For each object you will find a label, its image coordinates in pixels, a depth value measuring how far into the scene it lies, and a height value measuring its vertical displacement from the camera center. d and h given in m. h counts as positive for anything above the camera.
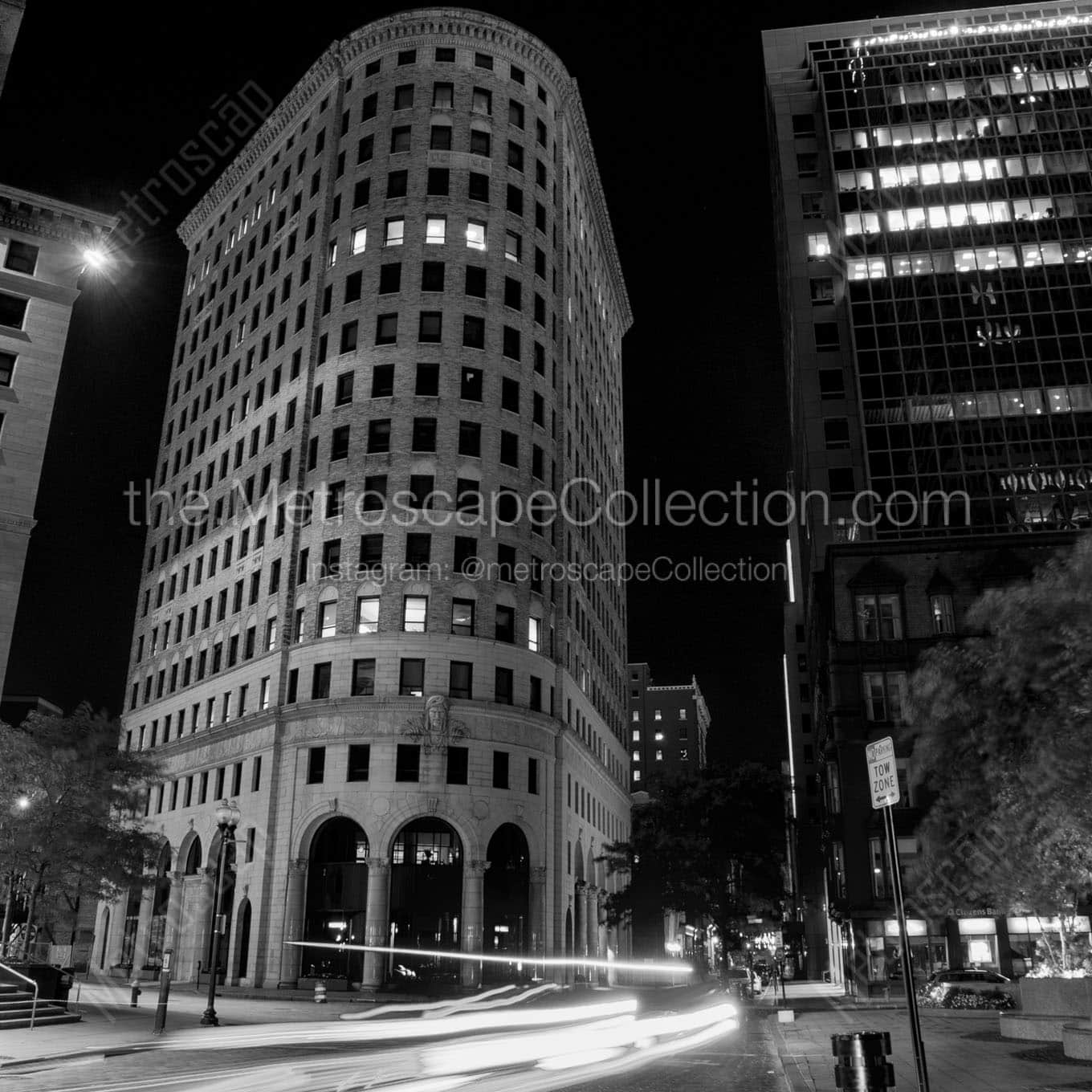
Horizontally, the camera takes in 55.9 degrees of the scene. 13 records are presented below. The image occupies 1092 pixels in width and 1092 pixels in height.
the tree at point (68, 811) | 41.62 +3.48
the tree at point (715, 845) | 65.38 +3.23
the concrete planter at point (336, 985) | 46.72 -3.76
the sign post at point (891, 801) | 10.84 +1.02
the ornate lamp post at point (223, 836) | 30.11 +1.95
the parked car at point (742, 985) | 42.81 -3.68
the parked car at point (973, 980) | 39.09 -2.99
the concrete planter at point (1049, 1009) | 21.84 -2.28
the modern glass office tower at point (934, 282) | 78.38 +48.50
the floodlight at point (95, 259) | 51.00 +30.46
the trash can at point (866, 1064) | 12.02 -1.83
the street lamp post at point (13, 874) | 40.84 +0.96
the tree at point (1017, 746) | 17.84 +2.84
